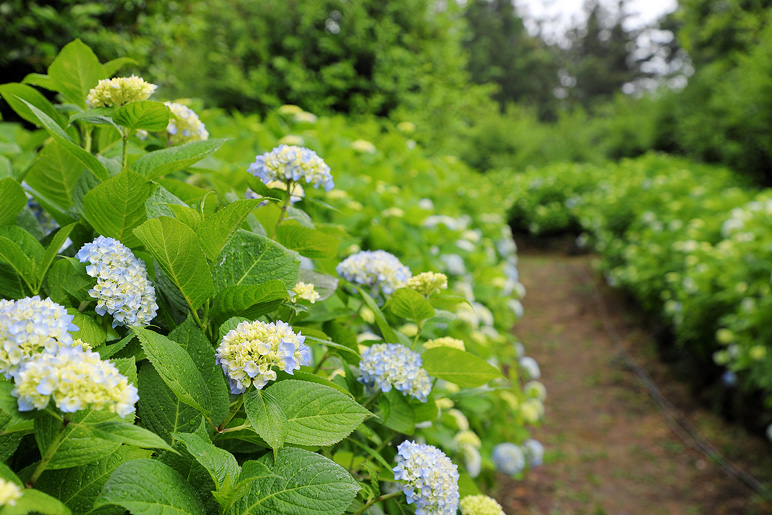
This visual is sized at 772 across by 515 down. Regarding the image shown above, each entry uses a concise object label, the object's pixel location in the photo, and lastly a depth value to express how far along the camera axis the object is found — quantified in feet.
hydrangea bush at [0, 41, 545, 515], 1.88
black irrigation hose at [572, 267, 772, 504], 12.57
